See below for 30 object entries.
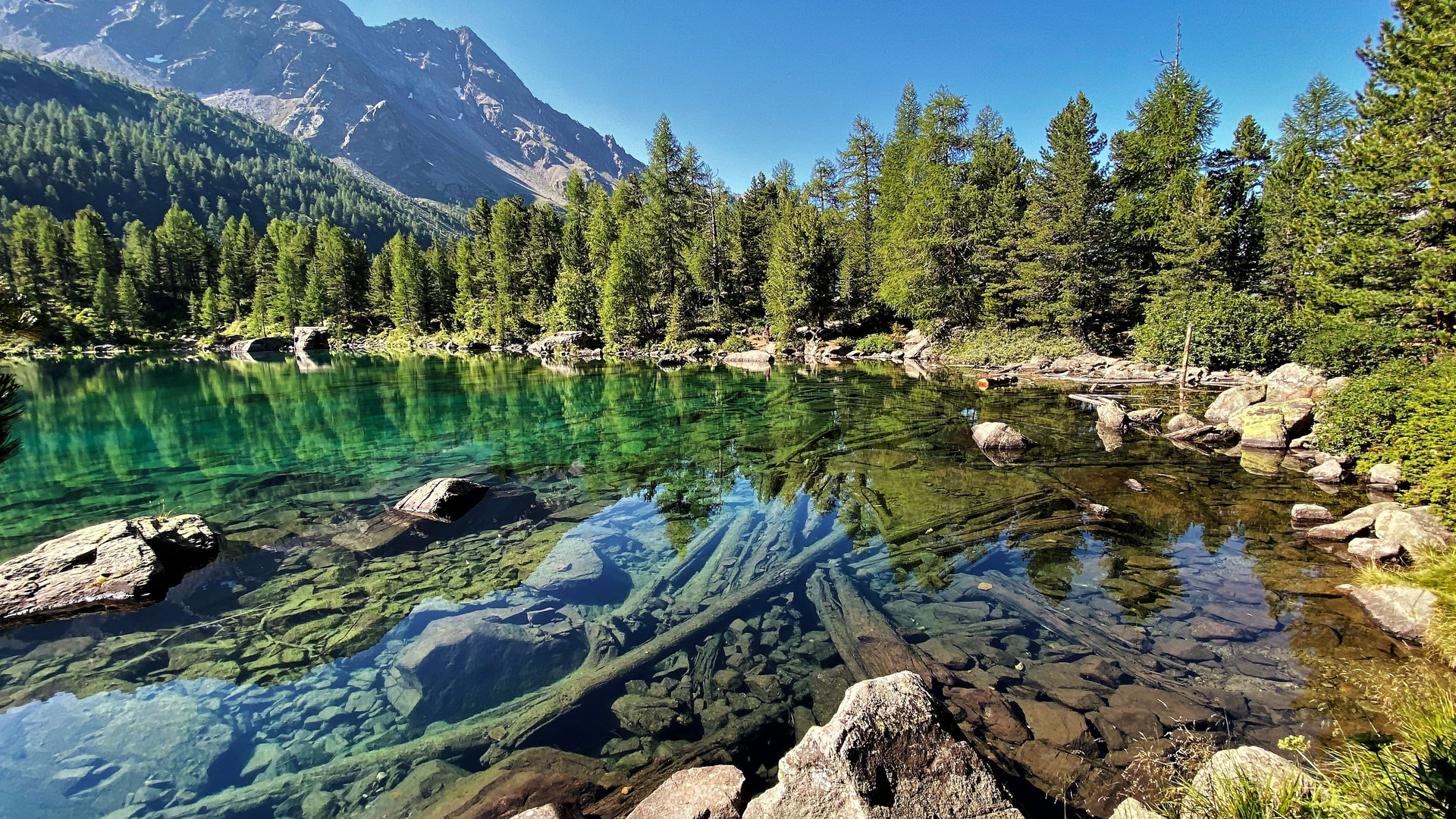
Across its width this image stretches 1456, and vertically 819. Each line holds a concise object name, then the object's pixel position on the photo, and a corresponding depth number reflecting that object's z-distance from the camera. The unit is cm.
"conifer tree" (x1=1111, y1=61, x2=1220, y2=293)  3503
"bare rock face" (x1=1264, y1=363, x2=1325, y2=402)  1759
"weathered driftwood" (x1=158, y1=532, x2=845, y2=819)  536
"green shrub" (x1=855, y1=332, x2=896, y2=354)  5159
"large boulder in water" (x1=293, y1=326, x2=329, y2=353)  7769
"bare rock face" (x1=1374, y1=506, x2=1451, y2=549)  813
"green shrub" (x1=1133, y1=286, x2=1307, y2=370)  2536
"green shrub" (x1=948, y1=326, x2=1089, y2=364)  3831
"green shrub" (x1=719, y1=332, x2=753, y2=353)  5541
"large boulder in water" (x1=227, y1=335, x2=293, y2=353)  6975
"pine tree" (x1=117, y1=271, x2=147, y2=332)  7388
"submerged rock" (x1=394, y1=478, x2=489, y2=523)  1207
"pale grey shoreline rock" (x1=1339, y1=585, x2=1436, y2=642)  667
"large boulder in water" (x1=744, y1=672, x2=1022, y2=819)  406
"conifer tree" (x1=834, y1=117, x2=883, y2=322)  5431
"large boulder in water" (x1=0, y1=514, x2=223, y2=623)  874
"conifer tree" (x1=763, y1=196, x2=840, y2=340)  5088
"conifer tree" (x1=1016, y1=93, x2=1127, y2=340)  3578
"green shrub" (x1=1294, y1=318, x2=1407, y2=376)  1684
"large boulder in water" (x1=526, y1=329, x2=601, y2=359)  6222
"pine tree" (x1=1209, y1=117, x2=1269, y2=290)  3375
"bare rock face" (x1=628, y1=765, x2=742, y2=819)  436
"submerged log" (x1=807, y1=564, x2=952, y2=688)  668
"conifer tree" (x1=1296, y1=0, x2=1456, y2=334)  1445
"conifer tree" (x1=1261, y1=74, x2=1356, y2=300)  3012
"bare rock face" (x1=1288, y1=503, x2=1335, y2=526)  1032
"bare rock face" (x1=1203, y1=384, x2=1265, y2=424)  1830
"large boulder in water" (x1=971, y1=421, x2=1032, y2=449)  1586
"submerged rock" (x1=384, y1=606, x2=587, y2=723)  662
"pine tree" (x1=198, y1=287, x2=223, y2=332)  8150
